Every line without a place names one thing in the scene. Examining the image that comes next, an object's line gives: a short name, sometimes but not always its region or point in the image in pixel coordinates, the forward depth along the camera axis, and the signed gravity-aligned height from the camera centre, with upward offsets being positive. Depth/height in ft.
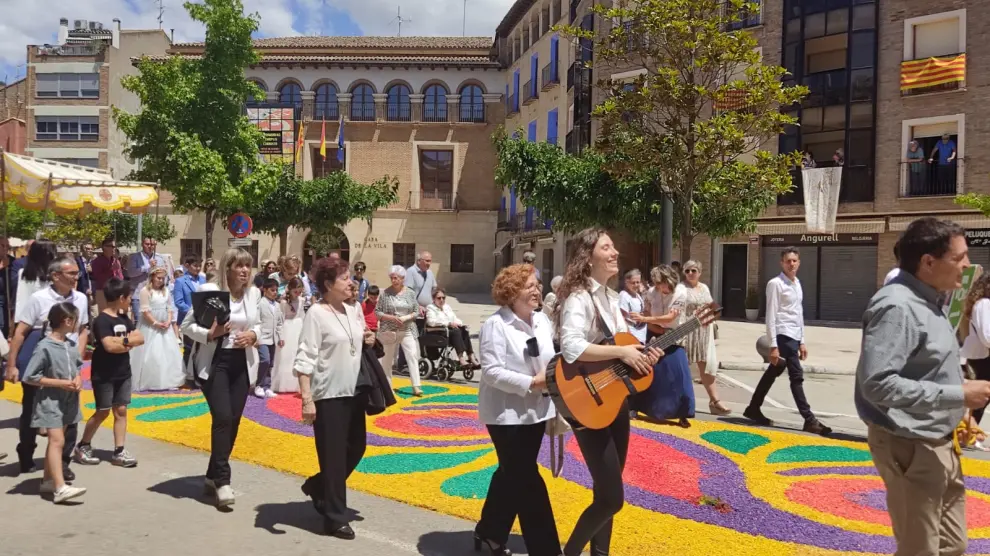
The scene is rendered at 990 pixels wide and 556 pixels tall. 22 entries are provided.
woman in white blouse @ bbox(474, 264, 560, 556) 14.61 -2.74
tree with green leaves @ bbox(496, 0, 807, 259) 43.96 +7.94
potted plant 92.48 -5.83
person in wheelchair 41.55 -3.97
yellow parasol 40.75 +2.71
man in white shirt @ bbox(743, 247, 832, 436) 28.43 -2.56
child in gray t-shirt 19.35 -3.47
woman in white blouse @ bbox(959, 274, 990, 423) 25.82 -2.32
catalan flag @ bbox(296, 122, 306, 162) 143.74 +17.81
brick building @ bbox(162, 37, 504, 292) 151.74 +19.81
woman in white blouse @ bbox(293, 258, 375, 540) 16.97 -2.98
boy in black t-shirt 21.80 -2.96
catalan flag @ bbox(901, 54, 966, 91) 81.51 +18.26
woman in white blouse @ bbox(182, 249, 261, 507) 19.19 -2.80
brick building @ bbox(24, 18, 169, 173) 175.01 +30.10
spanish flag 143.95 +17.40
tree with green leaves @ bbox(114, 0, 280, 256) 75.31 +11.73
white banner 85.40 +5.56
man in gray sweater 10.58 -1.73
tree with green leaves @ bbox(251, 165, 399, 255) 126.93 +6.21
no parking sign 62.18 +1.34
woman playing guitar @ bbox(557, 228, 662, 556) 13.50 -1.54
